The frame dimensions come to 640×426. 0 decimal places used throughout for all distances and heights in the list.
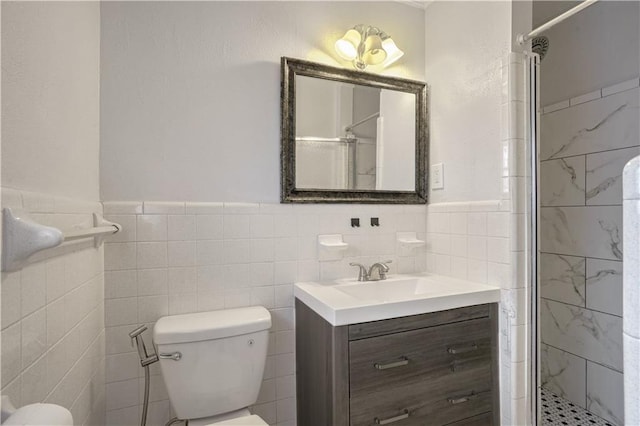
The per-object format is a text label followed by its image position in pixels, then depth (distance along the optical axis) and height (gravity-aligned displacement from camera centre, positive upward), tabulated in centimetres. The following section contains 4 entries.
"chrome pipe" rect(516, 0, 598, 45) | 110 +72
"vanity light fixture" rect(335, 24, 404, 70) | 164 +87
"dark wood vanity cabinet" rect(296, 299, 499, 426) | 115 -61
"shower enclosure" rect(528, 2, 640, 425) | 169 +5
